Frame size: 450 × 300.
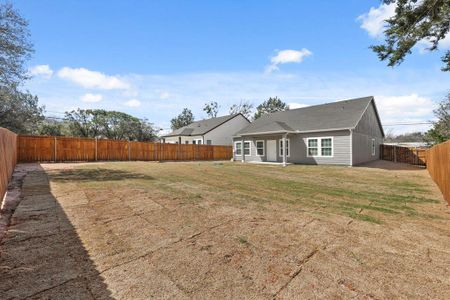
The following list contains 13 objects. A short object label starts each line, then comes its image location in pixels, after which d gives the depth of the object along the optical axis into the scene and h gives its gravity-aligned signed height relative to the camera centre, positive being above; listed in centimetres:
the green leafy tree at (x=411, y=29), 783 +401
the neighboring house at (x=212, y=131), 3192 +256
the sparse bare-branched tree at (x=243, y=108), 4844 +834
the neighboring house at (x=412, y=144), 3891 +73
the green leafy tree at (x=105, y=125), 3500 +392
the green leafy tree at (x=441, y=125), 2104 +213
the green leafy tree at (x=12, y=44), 1099 +497
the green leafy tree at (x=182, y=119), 5441 +692
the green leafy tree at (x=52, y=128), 3313 +322
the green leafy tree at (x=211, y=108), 4984 +856
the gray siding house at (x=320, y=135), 1739 +112
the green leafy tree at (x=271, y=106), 4875 +874
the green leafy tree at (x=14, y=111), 1641 +299
